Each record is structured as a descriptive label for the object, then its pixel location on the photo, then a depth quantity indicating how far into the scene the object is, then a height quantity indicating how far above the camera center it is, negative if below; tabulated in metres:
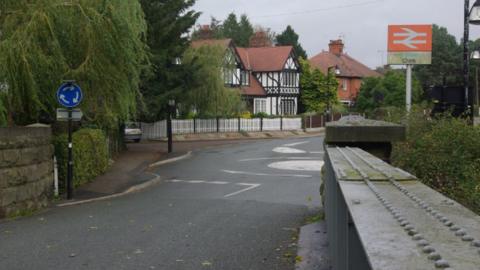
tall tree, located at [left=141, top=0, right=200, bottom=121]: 29.75 +3.01
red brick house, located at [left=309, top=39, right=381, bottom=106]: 79.75 +5.17
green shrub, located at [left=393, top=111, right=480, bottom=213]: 7.64 -0.76
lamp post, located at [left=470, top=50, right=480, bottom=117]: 21.07 +1.84
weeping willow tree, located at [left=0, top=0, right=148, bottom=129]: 12.19 +1.19
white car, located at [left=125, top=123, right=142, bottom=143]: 37.00 -1.68
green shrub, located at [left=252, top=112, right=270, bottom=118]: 53.53 -0.83
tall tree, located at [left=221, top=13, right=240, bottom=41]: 112.19 +15.51
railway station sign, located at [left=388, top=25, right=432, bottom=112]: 25.50 +2.71
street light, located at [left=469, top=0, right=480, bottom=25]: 15.54 +2.45
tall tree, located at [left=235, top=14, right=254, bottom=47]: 109.94 +14.62
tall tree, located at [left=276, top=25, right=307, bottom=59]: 101.75 +11.95
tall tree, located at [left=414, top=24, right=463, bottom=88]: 93.75 +6.52
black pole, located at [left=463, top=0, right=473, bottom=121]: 18.19 +1.73
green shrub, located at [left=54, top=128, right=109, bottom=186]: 15.12 -1.39
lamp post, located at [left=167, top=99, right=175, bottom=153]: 29.22 -0.74
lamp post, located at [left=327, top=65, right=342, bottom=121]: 62.22 -0.01
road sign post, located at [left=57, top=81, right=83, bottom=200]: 13.27 +0.24
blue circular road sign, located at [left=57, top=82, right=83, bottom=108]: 13.30 +0.29
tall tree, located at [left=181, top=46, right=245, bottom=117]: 42.47 +1.14
